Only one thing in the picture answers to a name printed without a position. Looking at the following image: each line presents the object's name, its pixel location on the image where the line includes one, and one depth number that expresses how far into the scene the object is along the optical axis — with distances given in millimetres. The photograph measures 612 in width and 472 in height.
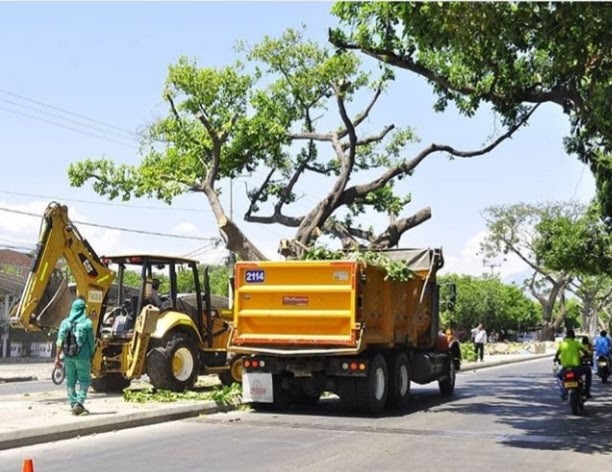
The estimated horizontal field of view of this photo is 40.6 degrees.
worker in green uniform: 12094
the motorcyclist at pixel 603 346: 24453
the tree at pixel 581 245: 31156
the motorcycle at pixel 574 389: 14750
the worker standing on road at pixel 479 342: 36438
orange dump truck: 13680
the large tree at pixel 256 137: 20281
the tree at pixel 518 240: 63844
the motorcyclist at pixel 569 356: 15078
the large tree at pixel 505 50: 10391
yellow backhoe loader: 14367
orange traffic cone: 6006
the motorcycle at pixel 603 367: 24109
